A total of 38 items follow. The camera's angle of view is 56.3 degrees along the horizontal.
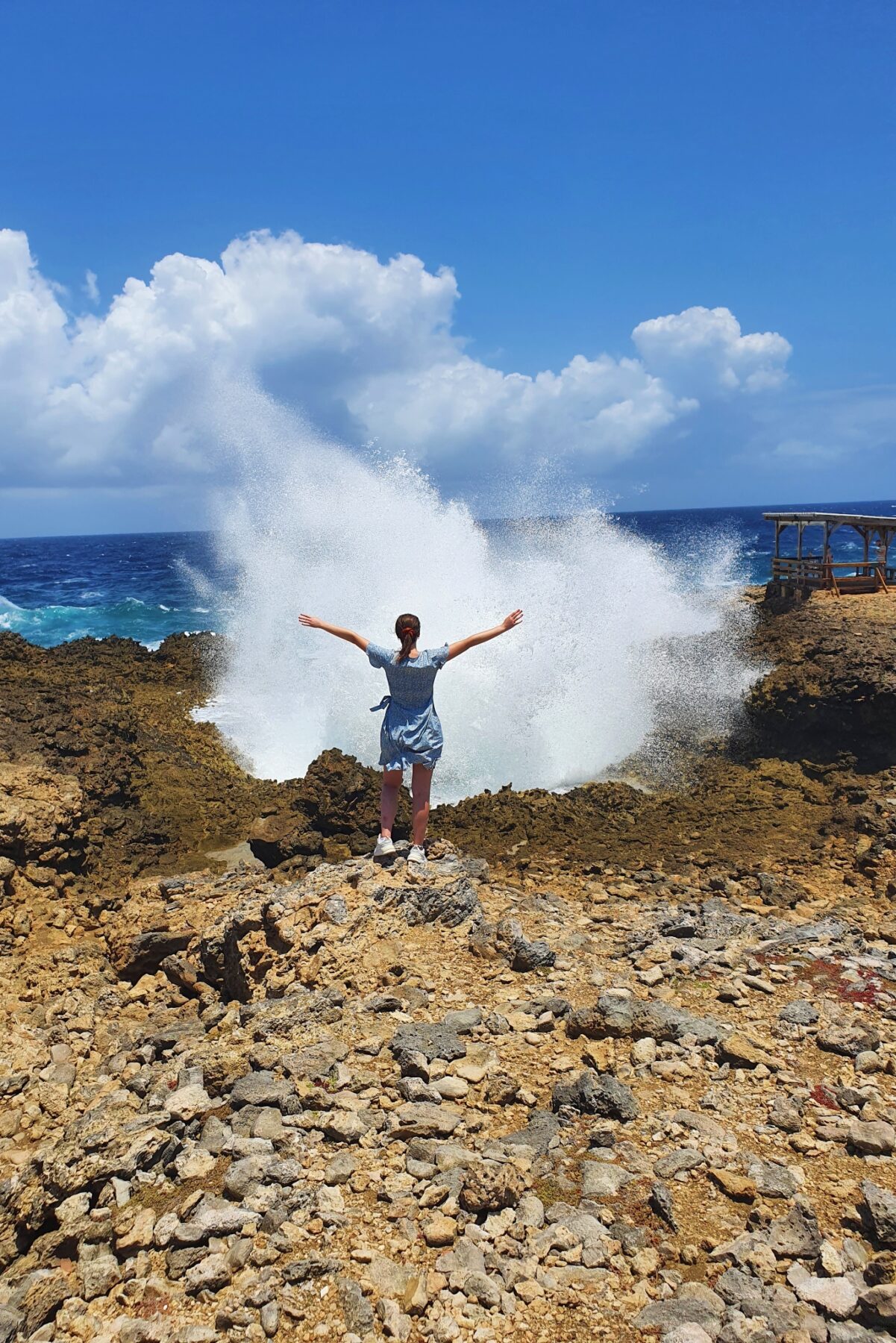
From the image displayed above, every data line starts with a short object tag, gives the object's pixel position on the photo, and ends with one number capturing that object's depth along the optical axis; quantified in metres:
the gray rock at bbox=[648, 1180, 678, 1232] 3.03
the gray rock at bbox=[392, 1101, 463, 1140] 3.49
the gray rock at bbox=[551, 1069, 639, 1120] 3.64
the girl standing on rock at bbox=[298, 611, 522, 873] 5.79
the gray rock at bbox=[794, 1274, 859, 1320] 2.66
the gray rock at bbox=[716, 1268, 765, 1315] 2.69
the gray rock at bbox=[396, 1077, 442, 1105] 3.72
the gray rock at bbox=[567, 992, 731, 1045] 4.20
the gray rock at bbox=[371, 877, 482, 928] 5.41
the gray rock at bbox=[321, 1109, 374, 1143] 3.43
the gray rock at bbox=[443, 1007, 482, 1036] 4.26
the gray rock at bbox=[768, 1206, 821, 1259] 2.88
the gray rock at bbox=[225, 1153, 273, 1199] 3.18
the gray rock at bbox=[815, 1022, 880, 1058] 4.05
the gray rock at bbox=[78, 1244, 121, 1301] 2.87
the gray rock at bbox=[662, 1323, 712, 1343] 2.58
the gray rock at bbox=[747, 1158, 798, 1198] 3.16
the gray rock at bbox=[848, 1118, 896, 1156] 3.37
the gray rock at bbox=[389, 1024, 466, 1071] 3.97
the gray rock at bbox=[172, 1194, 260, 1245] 2.95
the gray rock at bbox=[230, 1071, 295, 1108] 3.69
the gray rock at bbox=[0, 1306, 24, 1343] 2.77
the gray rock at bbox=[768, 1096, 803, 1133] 3.52
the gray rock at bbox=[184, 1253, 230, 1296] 2.78
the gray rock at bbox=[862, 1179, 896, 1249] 2.92
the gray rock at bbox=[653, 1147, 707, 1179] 3.28
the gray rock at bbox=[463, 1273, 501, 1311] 2.72
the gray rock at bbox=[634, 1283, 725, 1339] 2.63
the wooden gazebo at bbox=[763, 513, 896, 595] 19.33
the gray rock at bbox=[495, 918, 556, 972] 5.00
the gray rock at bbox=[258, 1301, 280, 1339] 2.63
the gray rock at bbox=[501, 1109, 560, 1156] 3.50
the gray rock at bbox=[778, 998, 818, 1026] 4.33
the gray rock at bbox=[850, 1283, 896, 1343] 2.61
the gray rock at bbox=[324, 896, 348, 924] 5.29
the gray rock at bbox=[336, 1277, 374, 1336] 2.64
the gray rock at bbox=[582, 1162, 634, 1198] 3.20
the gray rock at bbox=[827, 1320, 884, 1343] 2.54
